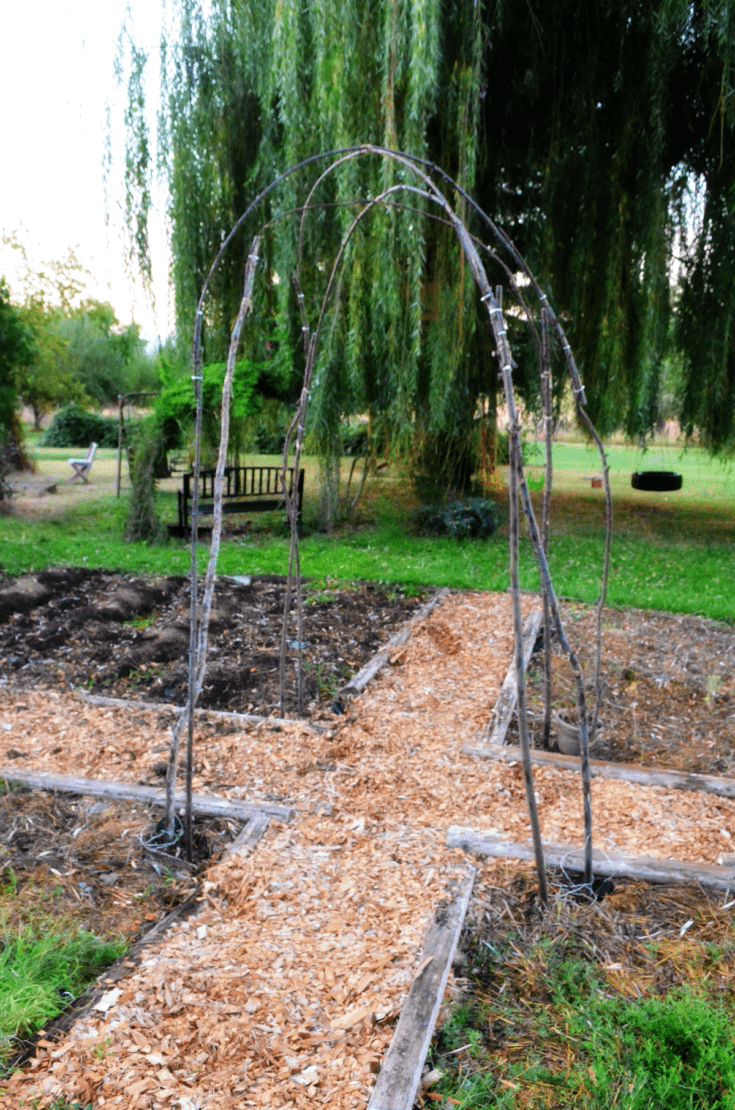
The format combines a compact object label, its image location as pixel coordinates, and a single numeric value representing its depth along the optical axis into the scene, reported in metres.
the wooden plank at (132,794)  2.97
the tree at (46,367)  15.80
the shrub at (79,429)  22.89
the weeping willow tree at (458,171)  5.50
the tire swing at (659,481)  14.62
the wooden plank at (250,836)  2.72
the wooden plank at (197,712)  3.79
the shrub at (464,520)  8.88
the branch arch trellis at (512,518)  2.27
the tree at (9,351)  8.94
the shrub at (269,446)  15.68
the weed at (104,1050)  1.80
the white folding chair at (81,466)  14.77
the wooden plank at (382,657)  4.30
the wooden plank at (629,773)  3.26
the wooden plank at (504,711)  3.68
